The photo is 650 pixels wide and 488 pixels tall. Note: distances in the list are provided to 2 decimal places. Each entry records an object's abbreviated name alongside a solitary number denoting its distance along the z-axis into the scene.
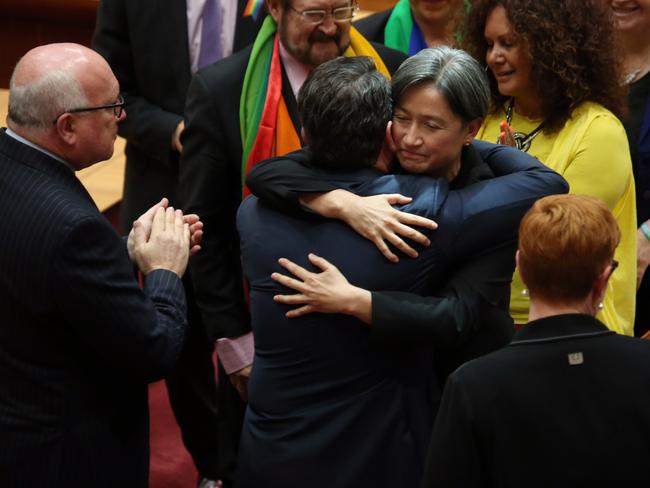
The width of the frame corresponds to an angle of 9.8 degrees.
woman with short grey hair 6.94
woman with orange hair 6.57
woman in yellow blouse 7.45
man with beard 7.67
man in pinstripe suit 6.88
